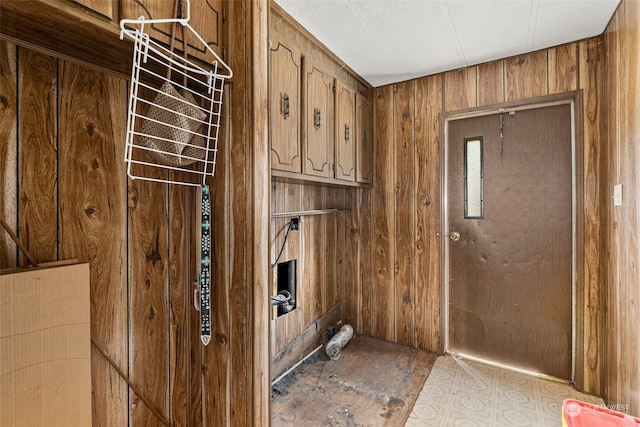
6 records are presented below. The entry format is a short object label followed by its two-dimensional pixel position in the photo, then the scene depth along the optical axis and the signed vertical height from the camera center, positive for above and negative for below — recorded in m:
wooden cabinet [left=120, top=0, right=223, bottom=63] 0.78 +0.57
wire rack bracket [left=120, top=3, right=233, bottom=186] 0.83 +0.30
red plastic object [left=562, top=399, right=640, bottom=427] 1.10 -0.79
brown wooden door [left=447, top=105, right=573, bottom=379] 2.10 -0.22
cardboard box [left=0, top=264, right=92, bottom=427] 0.71 -0.34
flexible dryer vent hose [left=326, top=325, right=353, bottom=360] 2.42 -1.08
